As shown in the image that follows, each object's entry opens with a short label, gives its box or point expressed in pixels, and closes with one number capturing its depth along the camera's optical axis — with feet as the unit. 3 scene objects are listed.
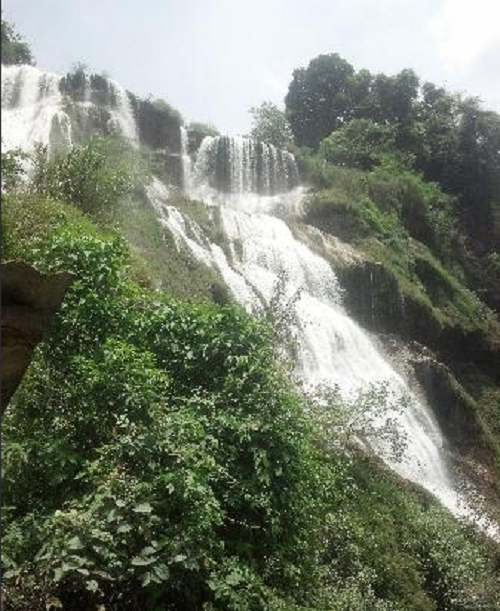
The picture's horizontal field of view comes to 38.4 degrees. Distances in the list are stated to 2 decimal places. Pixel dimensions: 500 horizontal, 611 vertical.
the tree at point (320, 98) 146.20
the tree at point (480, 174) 125.80
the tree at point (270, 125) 132.26
